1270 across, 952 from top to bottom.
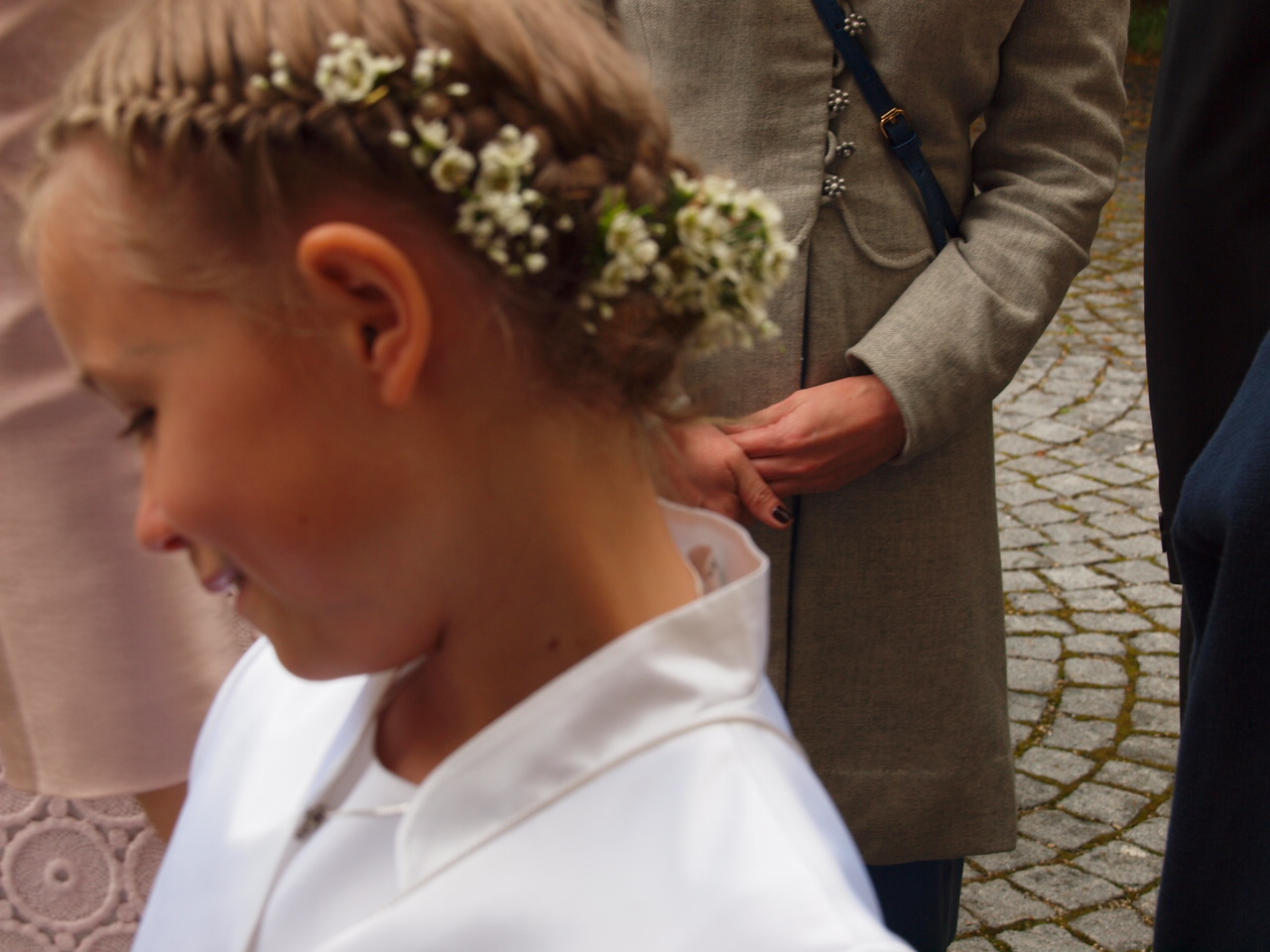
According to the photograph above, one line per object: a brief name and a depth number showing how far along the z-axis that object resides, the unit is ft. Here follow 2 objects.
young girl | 3.34
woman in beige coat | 6.41
